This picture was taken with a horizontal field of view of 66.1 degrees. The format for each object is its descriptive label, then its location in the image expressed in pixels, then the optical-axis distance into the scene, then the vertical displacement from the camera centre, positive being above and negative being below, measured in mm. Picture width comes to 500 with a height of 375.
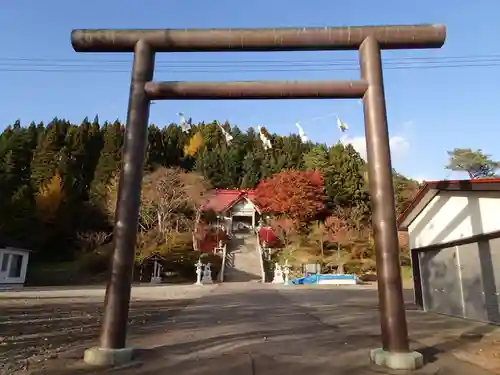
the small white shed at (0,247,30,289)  22891 +678
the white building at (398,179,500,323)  7953 +844
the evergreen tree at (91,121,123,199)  38984 +12225
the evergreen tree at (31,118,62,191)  36388 +11401
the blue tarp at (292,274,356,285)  26031 +181
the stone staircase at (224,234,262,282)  29109 +1446
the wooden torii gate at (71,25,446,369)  4633 +2544
